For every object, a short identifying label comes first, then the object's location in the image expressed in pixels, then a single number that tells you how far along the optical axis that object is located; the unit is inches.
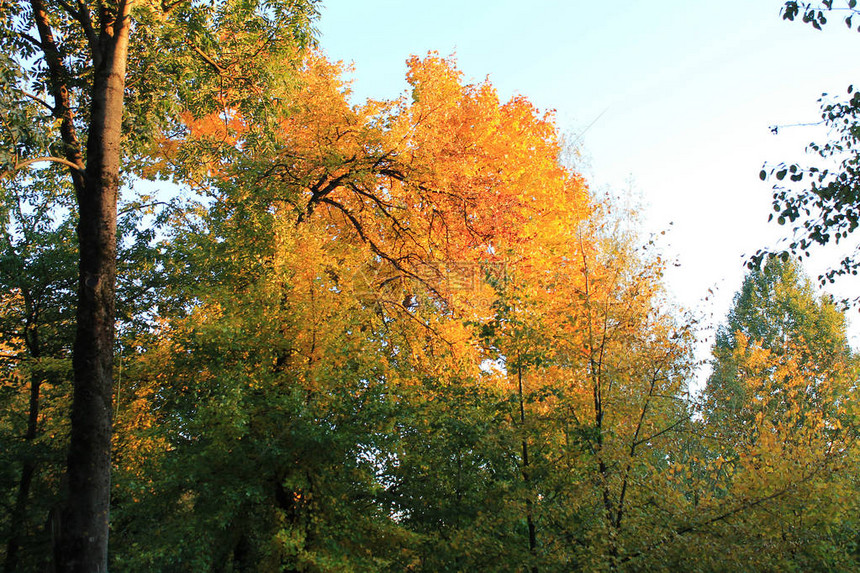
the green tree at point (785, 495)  292.8
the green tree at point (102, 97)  232.1
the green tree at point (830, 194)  259.3
